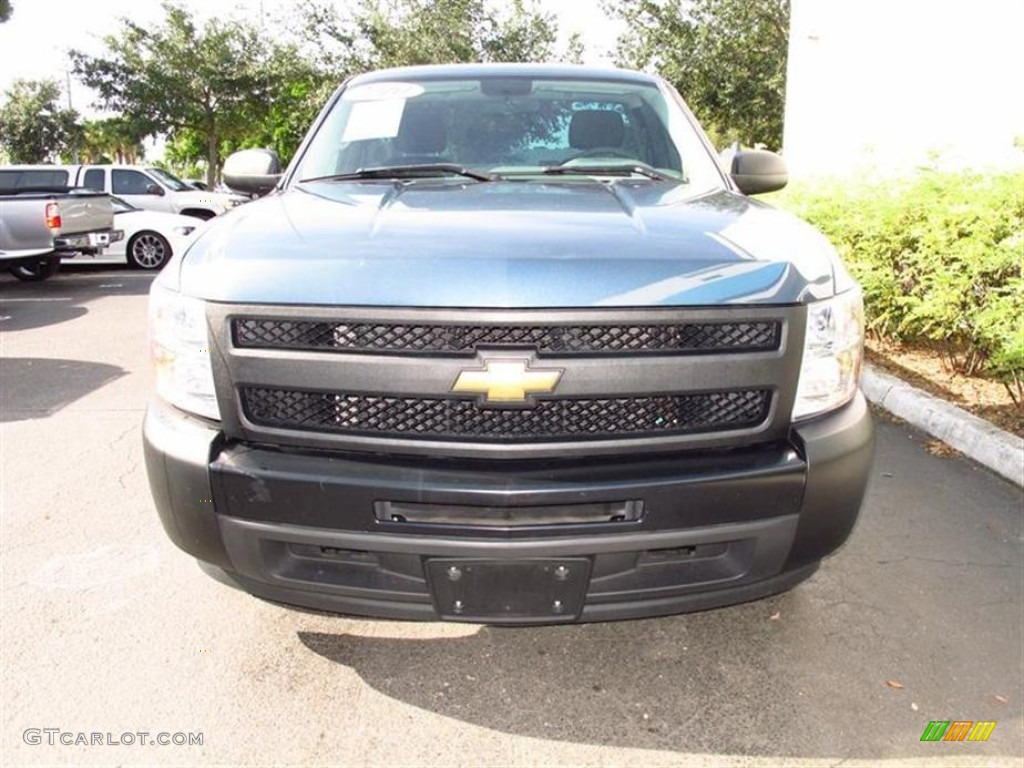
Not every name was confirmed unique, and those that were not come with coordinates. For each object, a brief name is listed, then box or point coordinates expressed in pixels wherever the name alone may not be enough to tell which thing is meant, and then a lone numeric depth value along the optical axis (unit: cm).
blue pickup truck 200
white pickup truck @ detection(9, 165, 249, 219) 1450
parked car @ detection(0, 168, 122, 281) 1020
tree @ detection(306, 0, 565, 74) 2609
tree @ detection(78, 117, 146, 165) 2922
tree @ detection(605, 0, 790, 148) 2362
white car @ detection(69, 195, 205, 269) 1327
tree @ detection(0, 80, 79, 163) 4522
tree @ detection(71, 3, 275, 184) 2830
